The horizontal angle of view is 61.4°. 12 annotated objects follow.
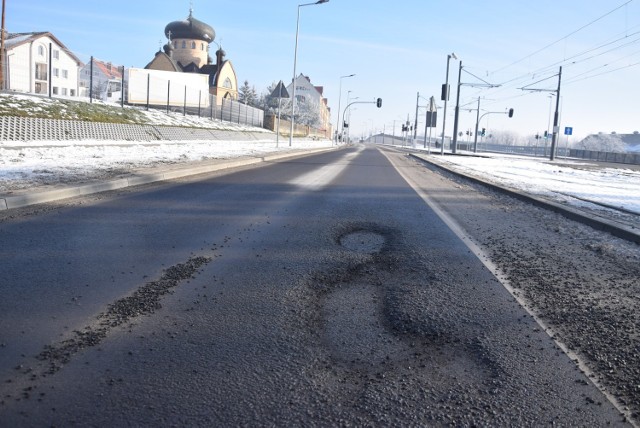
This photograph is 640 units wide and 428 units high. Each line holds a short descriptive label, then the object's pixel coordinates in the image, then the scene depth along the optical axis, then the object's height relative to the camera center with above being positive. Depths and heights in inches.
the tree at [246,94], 4247.0 +403.5
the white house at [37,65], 1077.1 +146.1
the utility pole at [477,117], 2697.8 +208.2
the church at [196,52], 3437.5 +584.0
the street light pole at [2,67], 1031.6 +121.5
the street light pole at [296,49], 1627.7 +296.1
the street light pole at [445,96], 1627.7 +182.4
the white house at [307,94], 4995.1 +524.1
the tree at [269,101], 4010.8 +347.1
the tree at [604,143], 5011.8 +225.2
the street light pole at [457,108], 1891.0 +175.6
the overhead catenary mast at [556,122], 1825.8 +143.6
